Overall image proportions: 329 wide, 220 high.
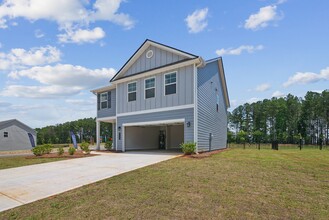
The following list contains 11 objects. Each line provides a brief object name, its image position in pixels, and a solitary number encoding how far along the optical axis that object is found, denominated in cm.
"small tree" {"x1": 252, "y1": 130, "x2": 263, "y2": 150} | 5768
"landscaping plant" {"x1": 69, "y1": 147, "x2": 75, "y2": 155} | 1500
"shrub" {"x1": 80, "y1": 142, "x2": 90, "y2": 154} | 1605
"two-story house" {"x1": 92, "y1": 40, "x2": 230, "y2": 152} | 1371
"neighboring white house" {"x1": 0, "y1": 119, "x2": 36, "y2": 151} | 3314
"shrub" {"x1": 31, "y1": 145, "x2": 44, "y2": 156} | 1539
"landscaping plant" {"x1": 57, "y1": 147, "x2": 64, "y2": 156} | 1512
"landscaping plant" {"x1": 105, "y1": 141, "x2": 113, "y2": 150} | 2003
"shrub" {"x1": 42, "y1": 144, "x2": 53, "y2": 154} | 1599
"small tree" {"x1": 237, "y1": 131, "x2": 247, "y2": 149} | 4557
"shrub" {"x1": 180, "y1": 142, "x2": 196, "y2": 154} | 1253
